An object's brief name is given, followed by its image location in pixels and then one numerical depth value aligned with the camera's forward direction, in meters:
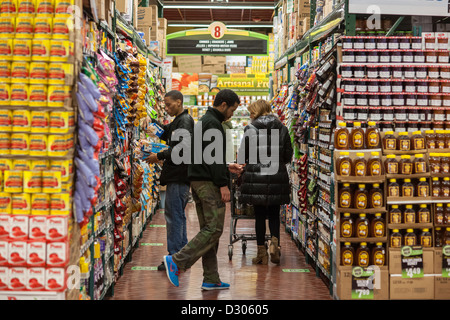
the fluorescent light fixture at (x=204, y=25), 21.39
